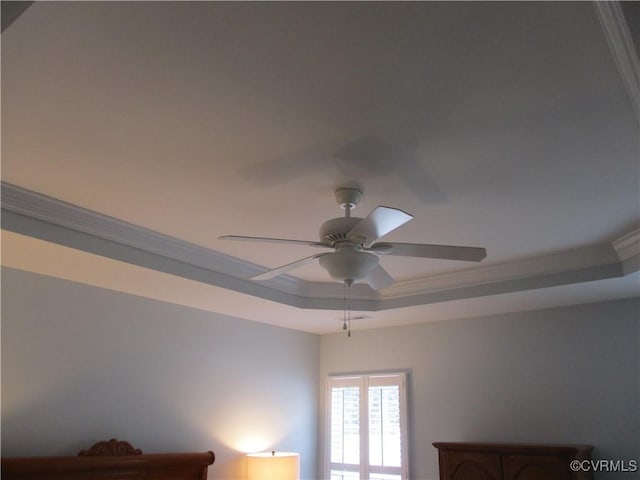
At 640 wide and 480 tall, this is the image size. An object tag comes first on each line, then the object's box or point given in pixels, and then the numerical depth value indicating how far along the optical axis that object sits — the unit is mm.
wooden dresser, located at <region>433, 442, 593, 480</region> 3234
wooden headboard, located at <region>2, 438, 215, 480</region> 2762
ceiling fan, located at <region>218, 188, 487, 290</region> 2141
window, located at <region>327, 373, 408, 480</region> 4441
